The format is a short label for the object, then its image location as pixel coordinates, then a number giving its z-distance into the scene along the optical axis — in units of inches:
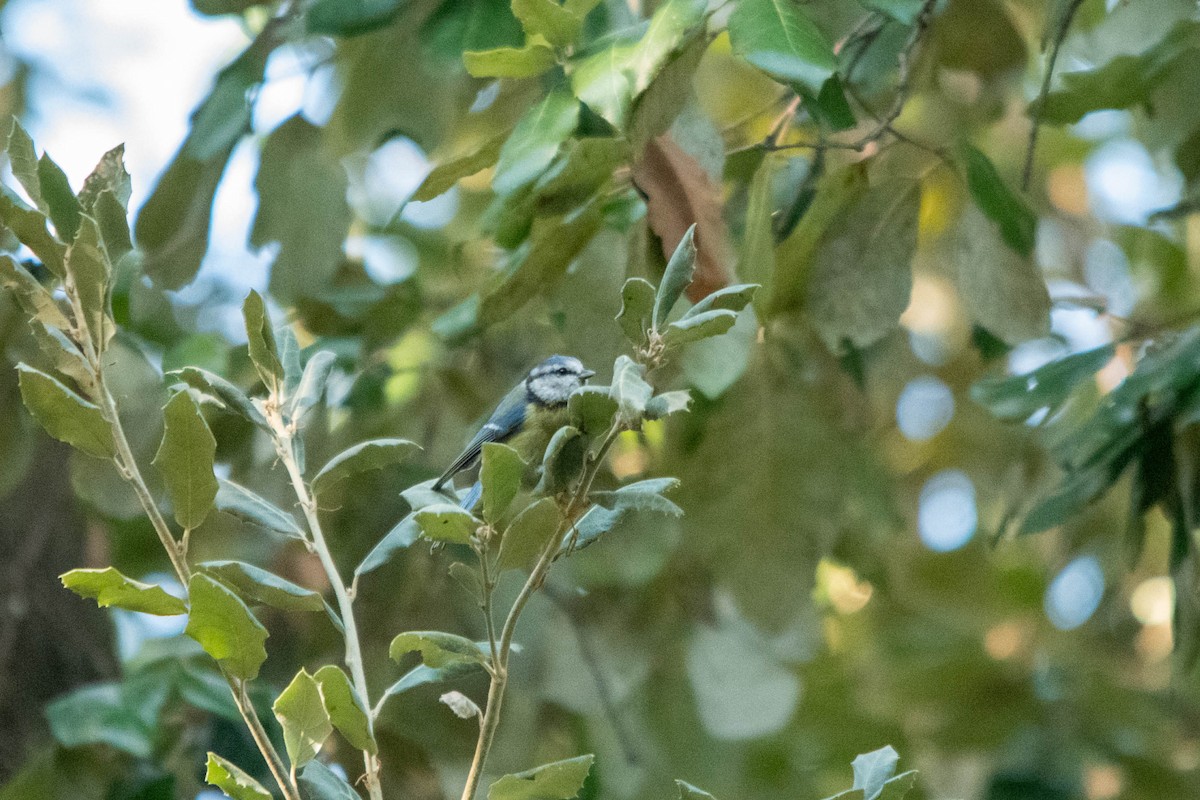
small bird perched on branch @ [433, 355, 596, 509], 324.0
